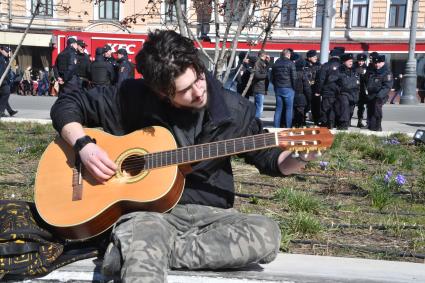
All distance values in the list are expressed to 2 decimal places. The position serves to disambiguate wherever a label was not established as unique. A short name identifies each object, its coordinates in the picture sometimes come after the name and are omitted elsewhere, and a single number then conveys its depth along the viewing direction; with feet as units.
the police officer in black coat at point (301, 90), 36.65
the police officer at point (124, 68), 37.64
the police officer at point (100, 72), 36.14
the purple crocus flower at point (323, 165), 18.21
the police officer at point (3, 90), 35.04
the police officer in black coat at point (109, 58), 39.72
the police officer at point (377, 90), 34.73
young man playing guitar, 7.34
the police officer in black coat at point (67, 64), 36.86
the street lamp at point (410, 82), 76.54
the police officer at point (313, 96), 37.89
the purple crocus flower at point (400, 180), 14.56
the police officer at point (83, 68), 37.04
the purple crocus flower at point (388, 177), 15.21
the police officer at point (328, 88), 34.88
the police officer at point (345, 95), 34.78
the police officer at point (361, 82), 37.44
